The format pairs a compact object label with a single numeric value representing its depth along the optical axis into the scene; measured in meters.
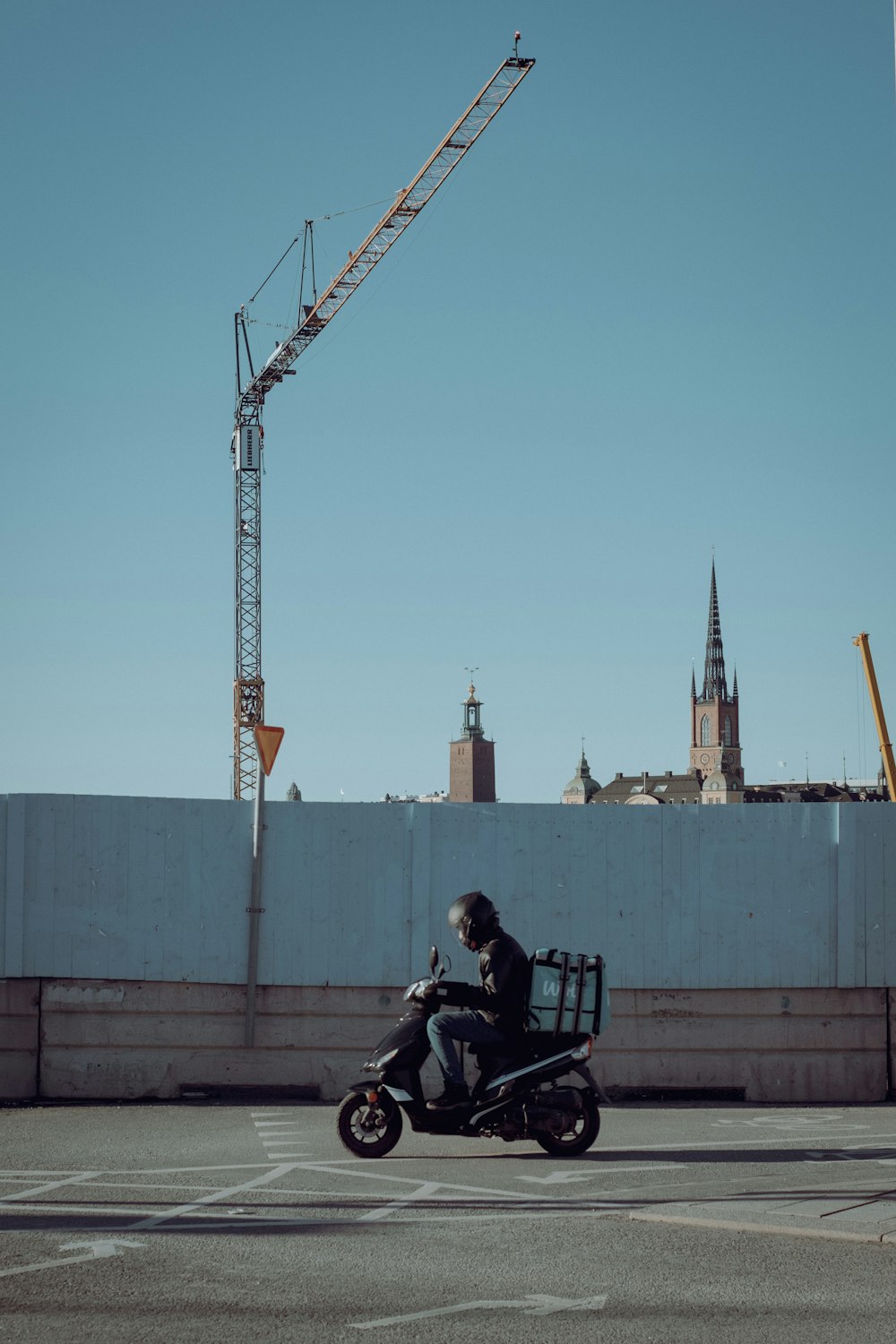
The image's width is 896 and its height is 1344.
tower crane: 79.06
